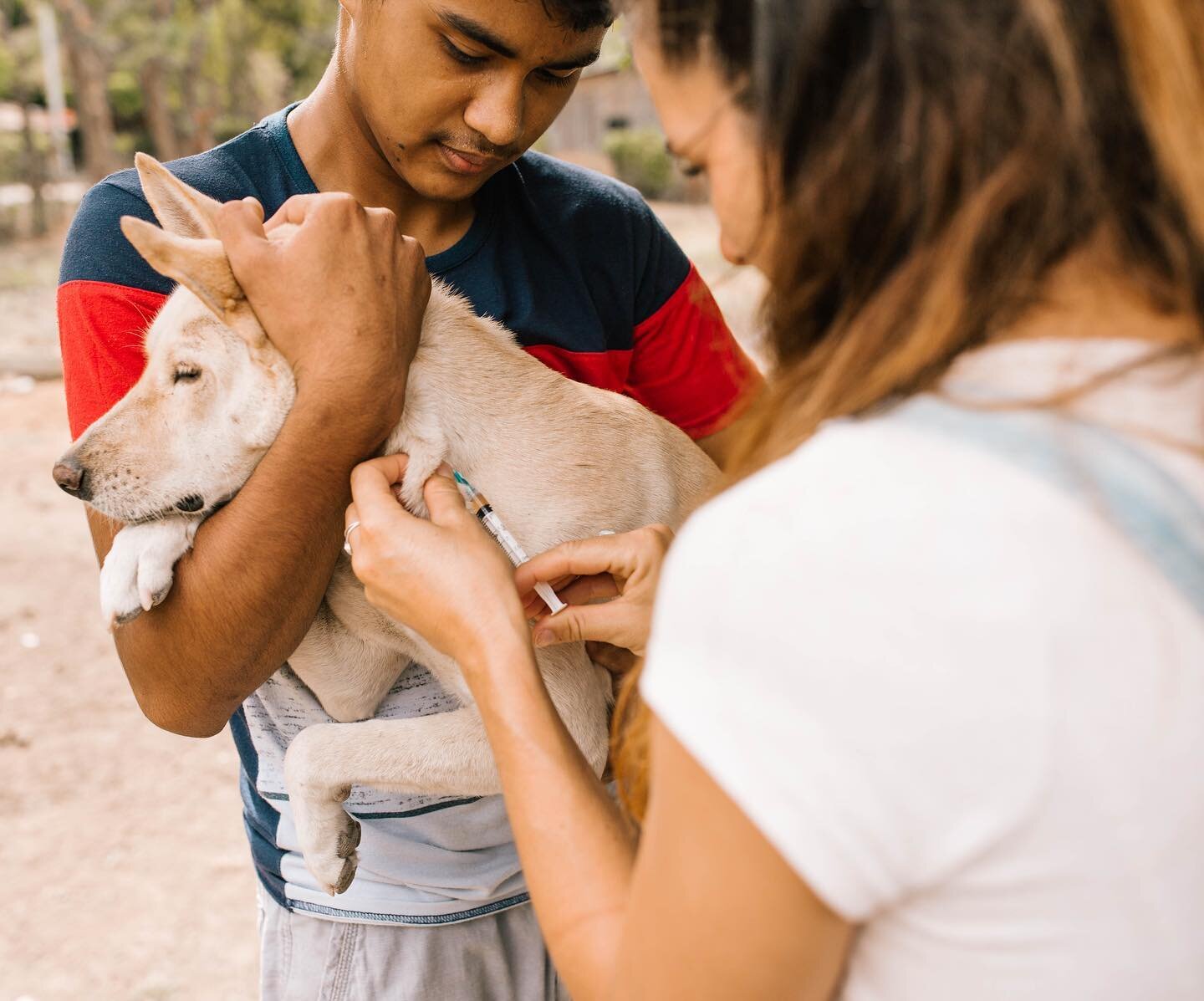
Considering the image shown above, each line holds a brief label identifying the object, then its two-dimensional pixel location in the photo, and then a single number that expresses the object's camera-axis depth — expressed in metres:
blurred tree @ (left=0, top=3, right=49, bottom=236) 21.08
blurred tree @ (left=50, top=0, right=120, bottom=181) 19.41
